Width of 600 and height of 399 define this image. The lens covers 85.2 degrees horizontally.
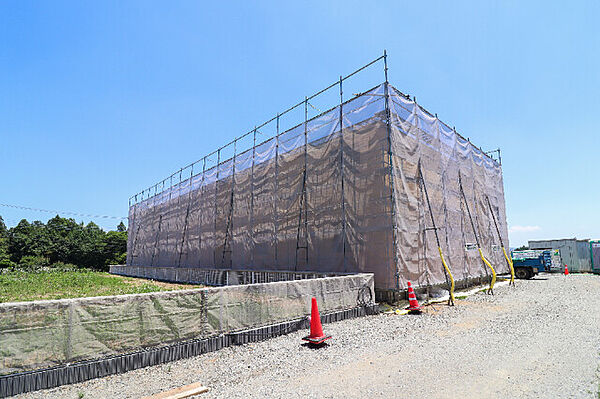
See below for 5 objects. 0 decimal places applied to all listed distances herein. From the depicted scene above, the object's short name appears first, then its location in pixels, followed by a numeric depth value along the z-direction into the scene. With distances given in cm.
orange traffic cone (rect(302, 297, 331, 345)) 615
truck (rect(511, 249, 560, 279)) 1945
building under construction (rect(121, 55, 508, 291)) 1155
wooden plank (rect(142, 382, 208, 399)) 397
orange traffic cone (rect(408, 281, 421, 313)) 933
